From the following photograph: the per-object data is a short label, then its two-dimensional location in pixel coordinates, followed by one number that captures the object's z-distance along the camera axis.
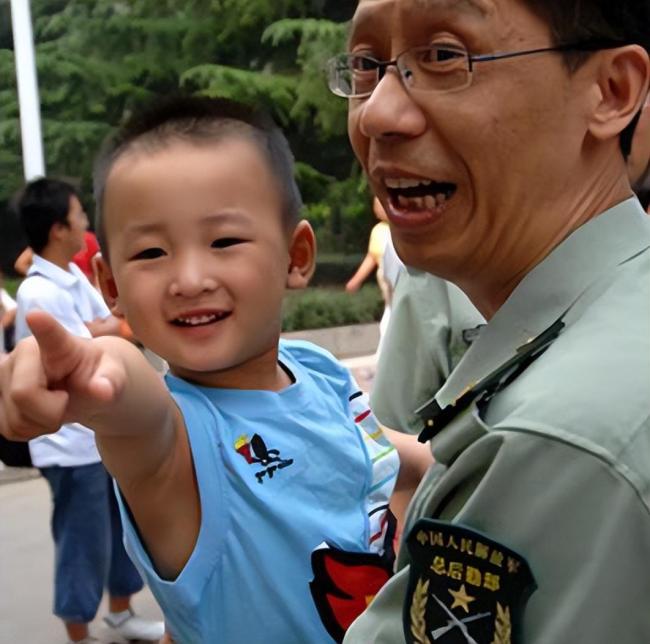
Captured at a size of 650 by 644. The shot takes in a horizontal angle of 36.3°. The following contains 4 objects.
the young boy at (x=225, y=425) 1.47
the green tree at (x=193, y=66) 11.93
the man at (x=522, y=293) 0.88
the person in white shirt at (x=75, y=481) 3.71
